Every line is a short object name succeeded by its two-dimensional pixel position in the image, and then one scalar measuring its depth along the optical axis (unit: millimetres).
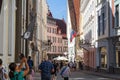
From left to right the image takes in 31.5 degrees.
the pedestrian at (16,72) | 5122
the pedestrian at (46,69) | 8773
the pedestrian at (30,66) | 9813
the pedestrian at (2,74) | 5805
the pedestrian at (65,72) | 10355
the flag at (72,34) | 47143
